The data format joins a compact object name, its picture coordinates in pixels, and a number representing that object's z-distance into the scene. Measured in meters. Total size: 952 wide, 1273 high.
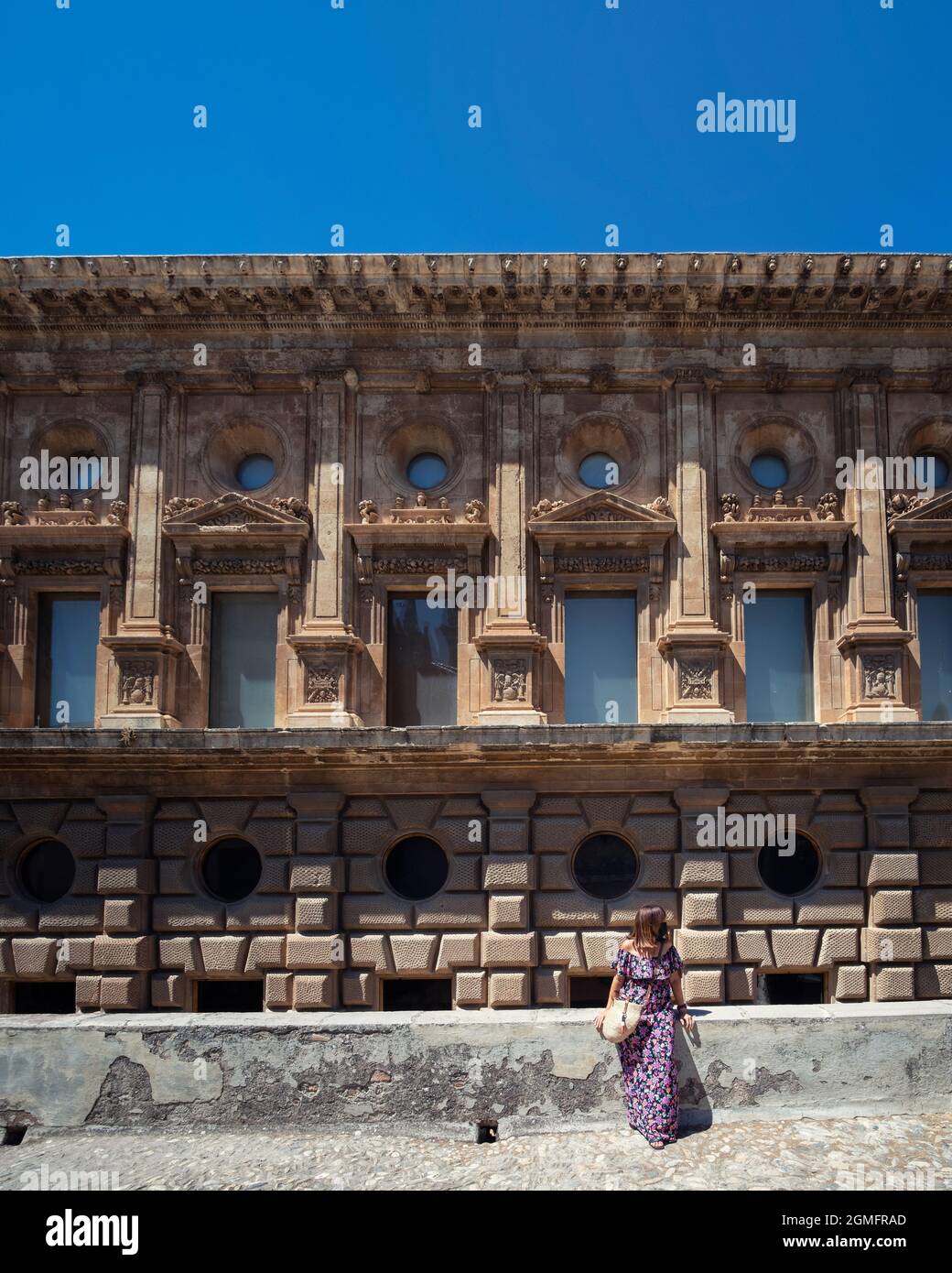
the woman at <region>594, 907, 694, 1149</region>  7.89
